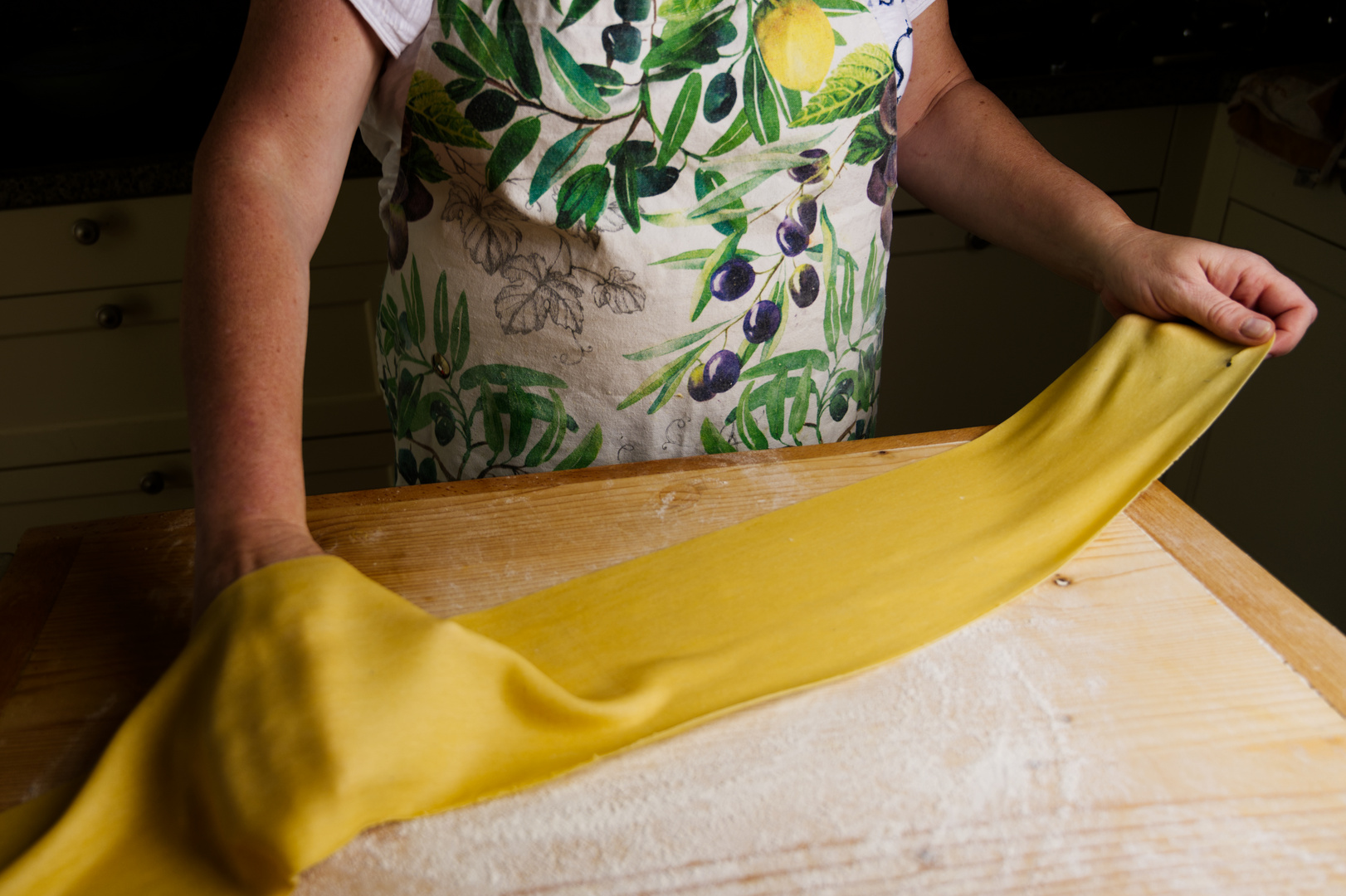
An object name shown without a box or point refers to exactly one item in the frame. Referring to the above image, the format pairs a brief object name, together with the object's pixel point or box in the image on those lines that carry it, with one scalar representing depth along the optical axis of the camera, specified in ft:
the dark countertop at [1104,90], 4.89
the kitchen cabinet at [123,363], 4.56
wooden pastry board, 1.22
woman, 1.92
